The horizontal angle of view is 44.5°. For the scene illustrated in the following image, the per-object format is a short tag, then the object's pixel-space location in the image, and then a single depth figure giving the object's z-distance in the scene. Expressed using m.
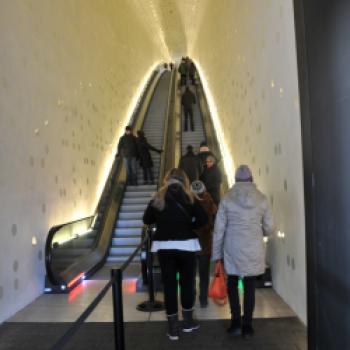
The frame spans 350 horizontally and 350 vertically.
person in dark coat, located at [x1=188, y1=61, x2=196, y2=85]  17.47
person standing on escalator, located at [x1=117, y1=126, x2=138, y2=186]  9.94
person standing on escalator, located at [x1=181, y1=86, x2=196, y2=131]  13.17
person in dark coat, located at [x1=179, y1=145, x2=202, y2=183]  8.45
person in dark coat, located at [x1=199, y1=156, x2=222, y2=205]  7.10
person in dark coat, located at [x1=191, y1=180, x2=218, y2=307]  4.61
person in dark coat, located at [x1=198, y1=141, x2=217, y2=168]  7.96
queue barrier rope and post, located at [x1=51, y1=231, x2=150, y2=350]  2.77
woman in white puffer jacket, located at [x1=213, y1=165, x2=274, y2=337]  3.67
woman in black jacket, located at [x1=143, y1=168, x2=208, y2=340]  3.73
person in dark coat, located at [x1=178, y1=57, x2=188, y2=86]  17.23
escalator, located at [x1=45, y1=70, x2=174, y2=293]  5.56
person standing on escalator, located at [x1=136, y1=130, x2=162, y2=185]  10.16
